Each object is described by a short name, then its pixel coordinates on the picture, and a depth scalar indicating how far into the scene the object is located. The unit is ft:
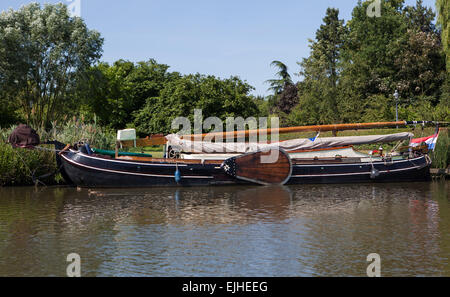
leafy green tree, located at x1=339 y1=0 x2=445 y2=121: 151.74
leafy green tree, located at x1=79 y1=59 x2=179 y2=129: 157.28
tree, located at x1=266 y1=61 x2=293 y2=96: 193.88
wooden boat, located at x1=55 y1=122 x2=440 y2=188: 67.67
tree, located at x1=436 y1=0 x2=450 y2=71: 121.60
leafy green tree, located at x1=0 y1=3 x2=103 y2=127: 139.23
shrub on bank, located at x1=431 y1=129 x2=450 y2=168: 79.56
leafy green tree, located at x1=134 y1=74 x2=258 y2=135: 123.85
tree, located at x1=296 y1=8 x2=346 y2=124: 145.07
